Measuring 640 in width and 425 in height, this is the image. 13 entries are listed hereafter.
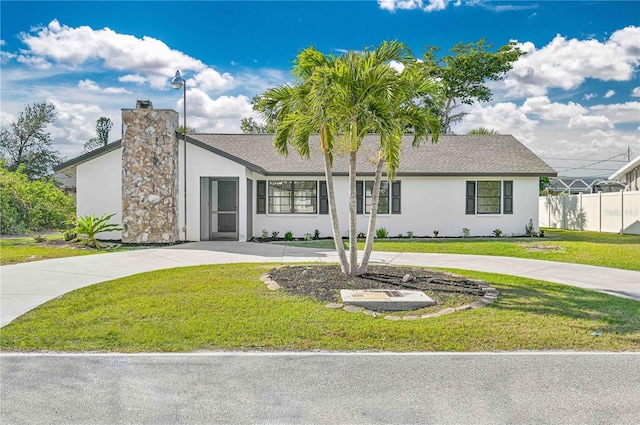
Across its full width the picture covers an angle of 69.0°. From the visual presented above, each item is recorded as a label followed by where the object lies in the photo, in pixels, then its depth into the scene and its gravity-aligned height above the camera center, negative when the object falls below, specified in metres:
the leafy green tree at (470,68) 30.88 +9.83
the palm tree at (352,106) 8.02 +1.96
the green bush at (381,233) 18.38 -0.79
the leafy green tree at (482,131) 32.54 +5.82
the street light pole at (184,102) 14.66 +3.76
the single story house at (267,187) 15.39 +0.99
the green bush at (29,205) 18.30 +0.28
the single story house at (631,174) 24.31 +2.21
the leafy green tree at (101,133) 45.72 +7.88
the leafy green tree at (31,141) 34.78 +5.36
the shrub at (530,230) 18.84 -0.67
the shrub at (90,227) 14.13 -0.48
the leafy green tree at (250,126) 41.27 +7.79
